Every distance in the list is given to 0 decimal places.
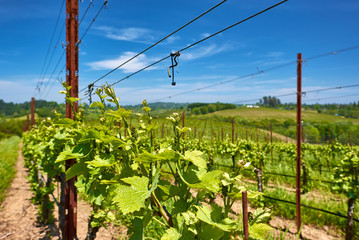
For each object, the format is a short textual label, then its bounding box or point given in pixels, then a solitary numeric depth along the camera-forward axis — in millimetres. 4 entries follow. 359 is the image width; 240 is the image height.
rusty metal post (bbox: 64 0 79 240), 2986
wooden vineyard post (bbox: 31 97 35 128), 16208
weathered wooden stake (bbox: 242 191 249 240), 766
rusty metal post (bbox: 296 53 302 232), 4250
